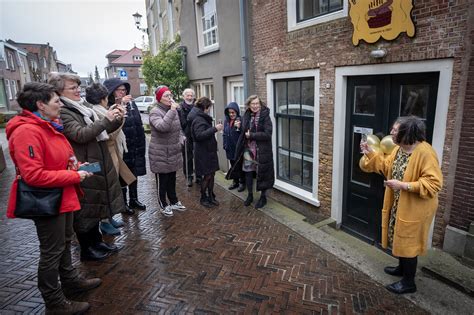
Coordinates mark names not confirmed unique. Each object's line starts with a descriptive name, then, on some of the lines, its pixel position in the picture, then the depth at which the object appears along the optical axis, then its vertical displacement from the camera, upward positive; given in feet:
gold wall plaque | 11.26 +2.66
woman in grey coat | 14.35 -2.22
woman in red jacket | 7.50 -1.70
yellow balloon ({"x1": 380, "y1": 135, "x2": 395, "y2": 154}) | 10.39 -1.99
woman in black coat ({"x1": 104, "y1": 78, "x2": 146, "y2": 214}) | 13.47 -1.63
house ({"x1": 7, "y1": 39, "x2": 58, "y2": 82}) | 132.57 +21.90
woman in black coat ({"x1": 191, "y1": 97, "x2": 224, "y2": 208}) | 15.78 -2.72
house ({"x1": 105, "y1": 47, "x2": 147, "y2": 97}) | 160.56 +17.35
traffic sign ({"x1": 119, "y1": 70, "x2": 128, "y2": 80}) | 40.11 +3.16
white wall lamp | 12.00 +1.35
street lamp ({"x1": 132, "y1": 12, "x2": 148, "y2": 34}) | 52.87 +13.72
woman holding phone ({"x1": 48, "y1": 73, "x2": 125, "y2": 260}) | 9.88 -1.83
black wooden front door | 11.68 -1.31
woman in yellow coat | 8.57 -3.12
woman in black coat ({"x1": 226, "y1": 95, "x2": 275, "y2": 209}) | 16.06 -3.08
